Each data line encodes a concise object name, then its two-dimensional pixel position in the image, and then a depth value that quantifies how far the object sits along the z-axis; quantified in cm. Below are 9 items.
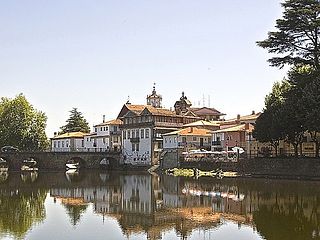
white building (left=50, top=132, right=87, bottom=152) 11202
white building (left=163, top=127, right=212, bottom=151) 8262
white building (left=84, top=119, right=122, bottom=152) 10256
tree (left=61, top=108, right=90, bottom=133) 12912
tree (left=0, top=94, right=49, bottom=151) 9669
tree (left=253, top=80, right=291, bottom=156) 5691
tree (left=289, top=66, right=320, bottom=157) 5116
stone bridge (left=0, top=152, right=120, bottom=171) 8500
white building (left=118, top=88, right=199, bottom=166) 9056
